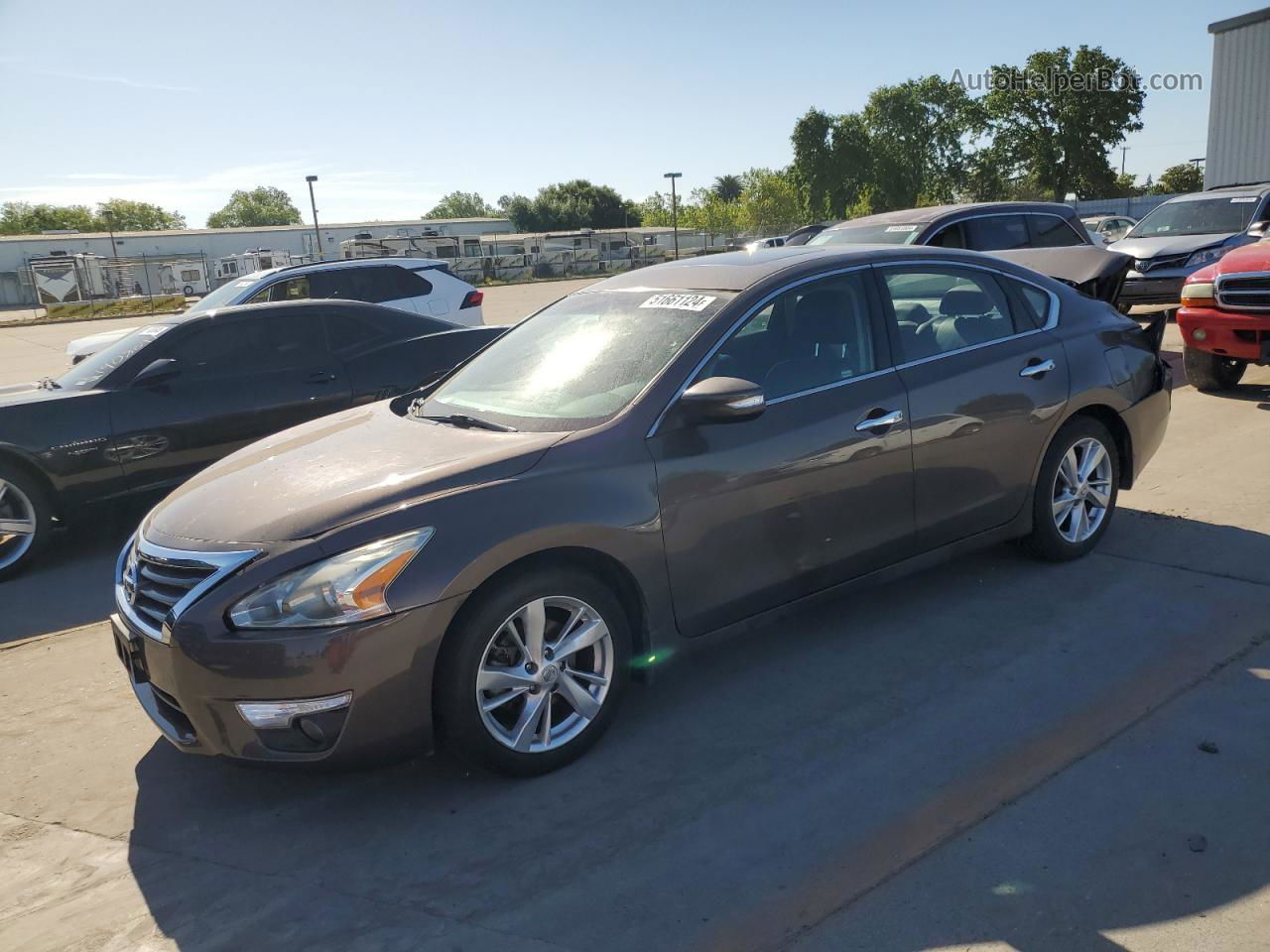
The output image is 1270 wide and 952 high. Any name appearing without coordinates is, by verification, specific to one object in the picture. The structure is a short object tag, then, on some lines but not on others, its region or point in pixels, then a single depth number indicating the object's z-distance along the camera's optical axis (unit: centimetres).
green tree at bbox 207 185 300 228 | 14562
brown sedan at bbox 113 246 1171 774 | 309
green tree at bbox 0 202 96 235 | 12075
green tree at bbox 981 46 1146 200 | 5628
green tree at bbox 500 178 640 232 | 9719
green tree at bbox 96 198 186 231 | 13425
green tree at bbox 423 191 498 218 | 16238
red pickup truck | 846
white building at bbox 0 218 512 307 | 5878
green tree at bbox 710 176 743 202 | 13738
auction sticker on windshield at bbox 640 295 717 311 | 407
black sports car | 623
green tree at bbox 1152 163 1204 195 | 6110
